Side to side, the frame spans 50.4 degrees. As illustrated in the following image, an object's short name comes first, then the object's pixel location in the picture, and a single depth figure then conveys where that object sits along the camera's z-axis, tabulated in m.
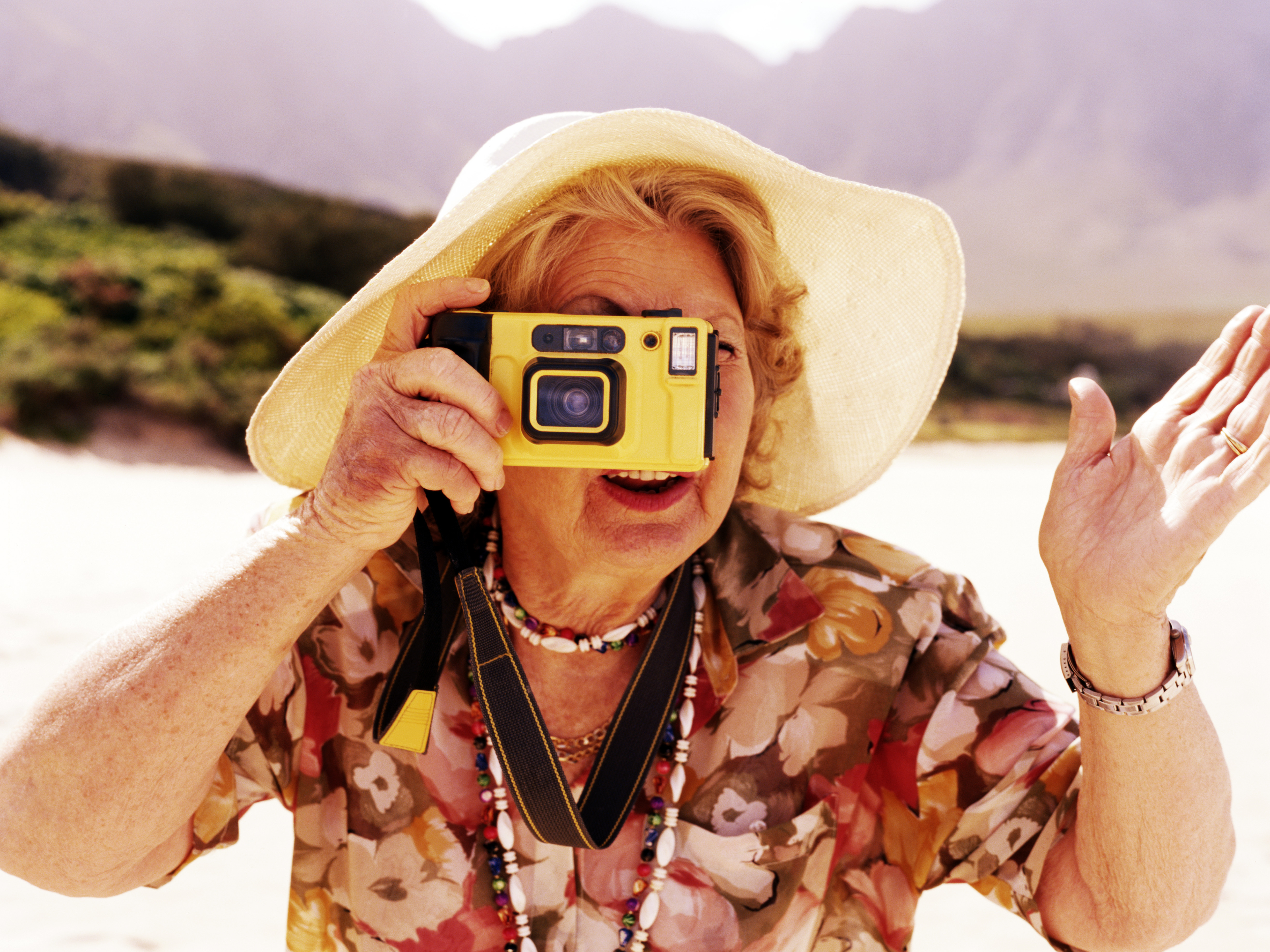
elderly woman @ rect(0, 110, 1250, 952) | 0.61
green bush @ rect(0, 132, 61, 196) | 15.66
